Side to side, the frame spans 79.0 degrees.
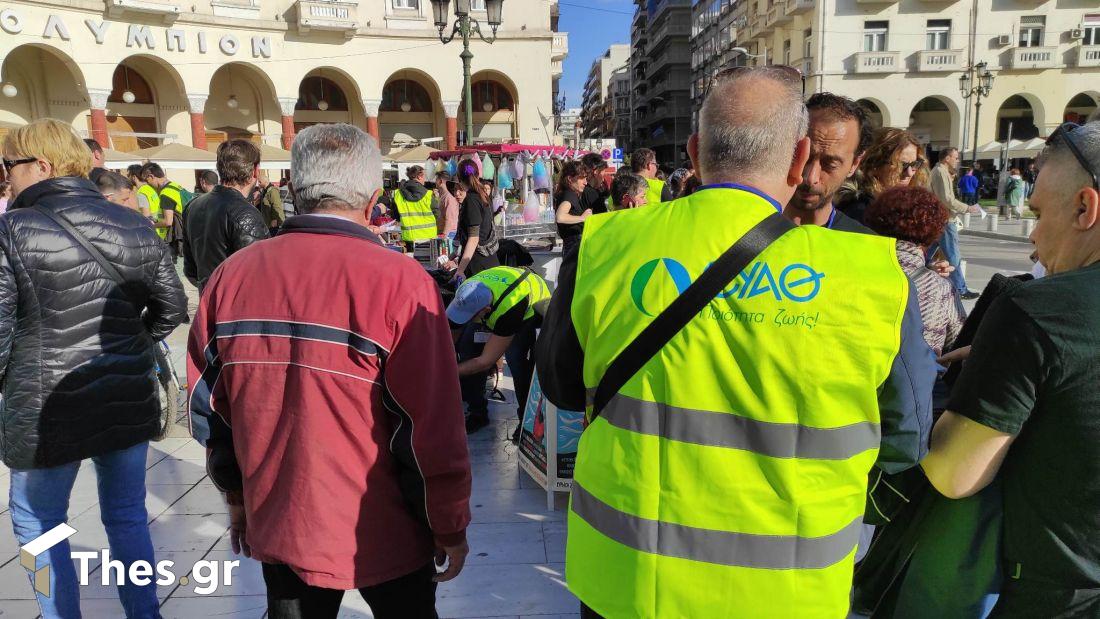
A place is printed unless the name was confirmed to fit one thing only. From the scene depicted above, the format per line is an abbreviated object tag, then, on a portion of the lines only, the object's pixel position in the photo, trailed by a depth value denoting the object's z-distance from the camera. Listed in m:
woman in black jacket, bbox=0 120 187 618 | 2.30
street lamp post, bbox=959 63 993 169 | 24.17
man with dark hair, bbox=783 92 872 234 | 2.43
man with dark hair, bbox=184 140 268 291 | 3.73
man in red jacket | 1.64
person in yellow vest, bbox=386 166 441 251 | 10.23
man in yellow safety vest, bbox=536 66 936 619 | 1.21
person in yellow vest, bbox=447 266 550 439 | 3.82
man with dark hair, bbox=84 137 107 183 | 3.73
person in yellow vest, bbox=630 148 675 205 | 6.33
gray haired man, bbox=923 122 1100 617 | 1.24
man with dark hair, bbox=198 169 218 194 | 8.80
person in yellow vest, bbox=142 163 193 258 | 9.37
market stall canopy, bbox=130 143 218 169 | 16.03
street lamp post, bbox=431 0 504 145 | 10.63
